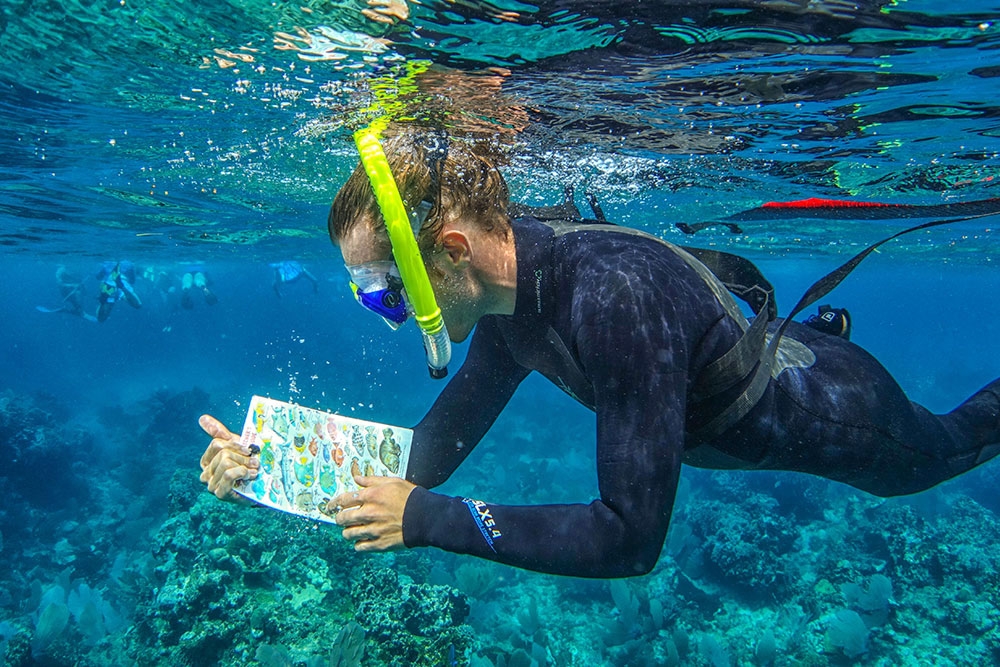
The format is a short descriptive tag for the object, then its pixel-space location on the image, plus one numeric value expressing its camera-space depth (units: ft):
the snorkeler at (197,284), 62.69
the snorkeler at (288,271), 62.82
